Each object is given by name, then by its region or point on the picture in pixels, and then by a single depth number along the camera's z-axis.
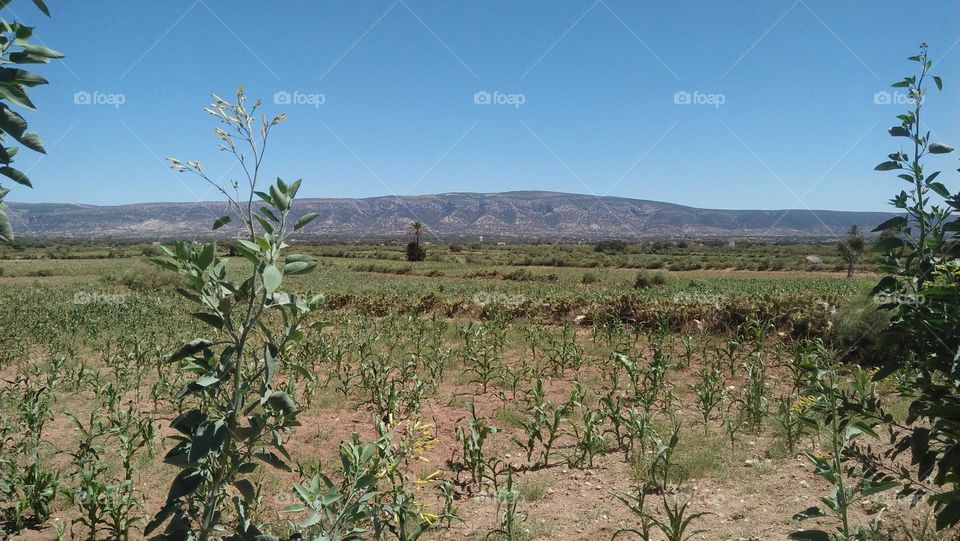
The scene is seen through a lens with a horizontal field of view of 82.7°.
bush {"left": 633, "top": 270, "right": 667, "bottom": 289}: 25.63
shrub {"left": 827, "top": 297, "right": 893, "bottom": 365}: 7.49
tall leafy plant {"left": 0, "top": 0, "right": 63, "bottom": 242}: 1.36
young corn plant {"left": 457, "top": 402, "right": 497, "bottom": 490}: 4.02
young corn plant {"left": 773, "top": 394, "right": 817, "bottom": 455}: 4.51
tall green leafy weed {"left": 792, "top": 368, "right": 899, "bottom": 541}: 1.87
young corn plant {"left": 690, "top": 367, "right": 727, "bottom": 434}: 5.33
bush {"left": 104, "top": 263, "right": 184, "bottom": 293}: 23.11
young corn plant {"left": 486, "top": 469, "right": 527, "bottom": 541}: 3.03
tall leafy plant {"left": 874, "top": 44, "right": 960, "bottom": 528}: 1.89
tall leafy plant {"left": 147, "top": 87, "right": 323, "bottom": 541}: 1.43
